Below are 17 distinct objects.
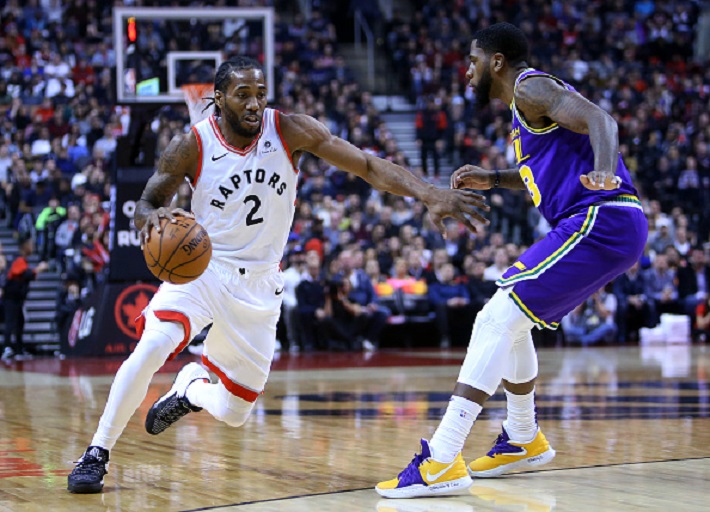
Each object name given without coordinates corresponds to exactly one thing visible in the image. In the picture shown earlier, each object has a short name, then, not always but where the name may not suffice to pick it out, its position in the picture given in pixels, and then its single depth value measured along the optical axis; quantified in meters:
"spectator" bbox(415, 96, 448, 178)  19.70
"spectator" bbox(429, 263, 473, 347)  15.25
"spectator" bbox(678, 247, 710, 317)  16.47
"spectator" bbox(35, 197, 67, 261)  15.52
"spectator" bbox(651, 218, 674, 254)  17.11
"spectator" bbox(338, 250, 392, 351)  14.93
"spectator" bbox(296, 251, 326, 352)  14.69
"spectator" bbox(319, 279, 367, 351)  14.79
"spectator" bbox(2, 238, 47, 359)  13.95
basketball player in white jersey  5.13
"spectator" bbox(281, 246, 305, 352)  14.84
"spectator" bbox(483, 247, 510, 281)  15.40
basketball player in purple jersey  4.62
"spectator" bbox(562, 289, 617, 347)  16.03
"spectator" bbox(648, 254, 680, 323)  16.41
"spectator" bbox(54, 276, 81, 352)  13.98
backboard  12.64
